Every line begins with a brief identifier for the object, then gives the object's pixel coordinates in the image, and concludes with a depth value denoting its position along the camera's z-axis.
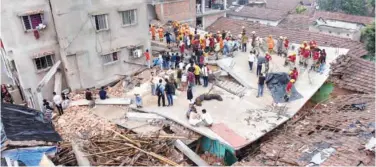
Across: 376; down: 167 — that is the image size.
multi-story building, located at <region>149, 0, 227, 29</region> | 31.75
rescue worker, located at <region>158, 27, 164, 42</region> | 25.39
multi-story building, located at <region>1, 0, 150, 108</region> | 18.59
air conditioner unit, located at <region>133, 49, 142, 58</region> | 22.81
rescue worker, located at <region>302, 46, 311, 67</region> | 21.00
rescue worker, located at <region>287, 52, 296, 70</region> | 21.50
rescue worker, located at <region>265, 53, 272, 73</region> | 20.84
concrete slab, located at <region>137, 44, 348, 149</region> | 16.17
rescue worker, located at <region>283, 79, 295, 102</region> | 18.25
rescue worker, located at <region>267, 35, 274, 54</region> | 23.02
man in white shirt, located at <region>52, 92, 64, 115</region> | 18.09
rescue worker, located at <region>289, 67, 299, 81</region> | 19.28
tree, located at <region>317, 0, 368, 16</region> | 48.16
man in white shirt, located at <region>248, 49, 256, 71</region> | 21.15
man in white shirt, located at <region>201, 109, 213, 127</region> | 16.17
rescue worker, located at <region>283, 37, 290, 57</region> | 23.06
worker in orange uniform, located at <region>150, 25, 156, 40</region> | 26.60
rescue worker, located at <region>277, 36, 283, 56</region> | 23.46
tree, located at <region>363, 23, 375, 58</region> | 32.56
